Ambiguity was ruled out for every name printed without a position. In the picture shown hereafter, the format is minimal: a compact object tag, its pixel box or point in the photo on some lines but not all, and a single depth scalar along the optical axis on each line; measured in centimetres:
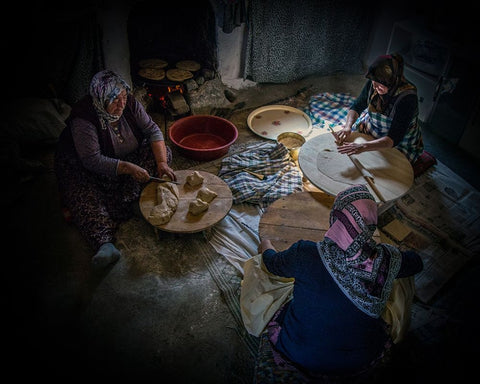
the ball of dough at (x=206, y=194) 292
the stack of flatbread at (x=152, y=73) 422
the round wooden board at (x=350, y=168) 271
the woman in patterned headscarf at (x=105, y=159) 276
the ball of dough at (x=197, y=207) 278
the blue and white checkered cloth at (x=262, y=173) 344
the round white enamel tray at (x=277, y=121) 471
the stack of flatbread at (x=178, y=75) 430
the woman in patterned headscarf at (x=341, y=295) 160
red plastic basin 418
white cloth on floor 297
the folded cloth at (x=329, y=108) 491
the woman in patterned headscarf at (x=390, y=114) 294
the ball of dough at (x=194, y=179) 304
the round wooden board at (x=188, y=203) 273
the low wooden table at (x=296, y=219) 248
